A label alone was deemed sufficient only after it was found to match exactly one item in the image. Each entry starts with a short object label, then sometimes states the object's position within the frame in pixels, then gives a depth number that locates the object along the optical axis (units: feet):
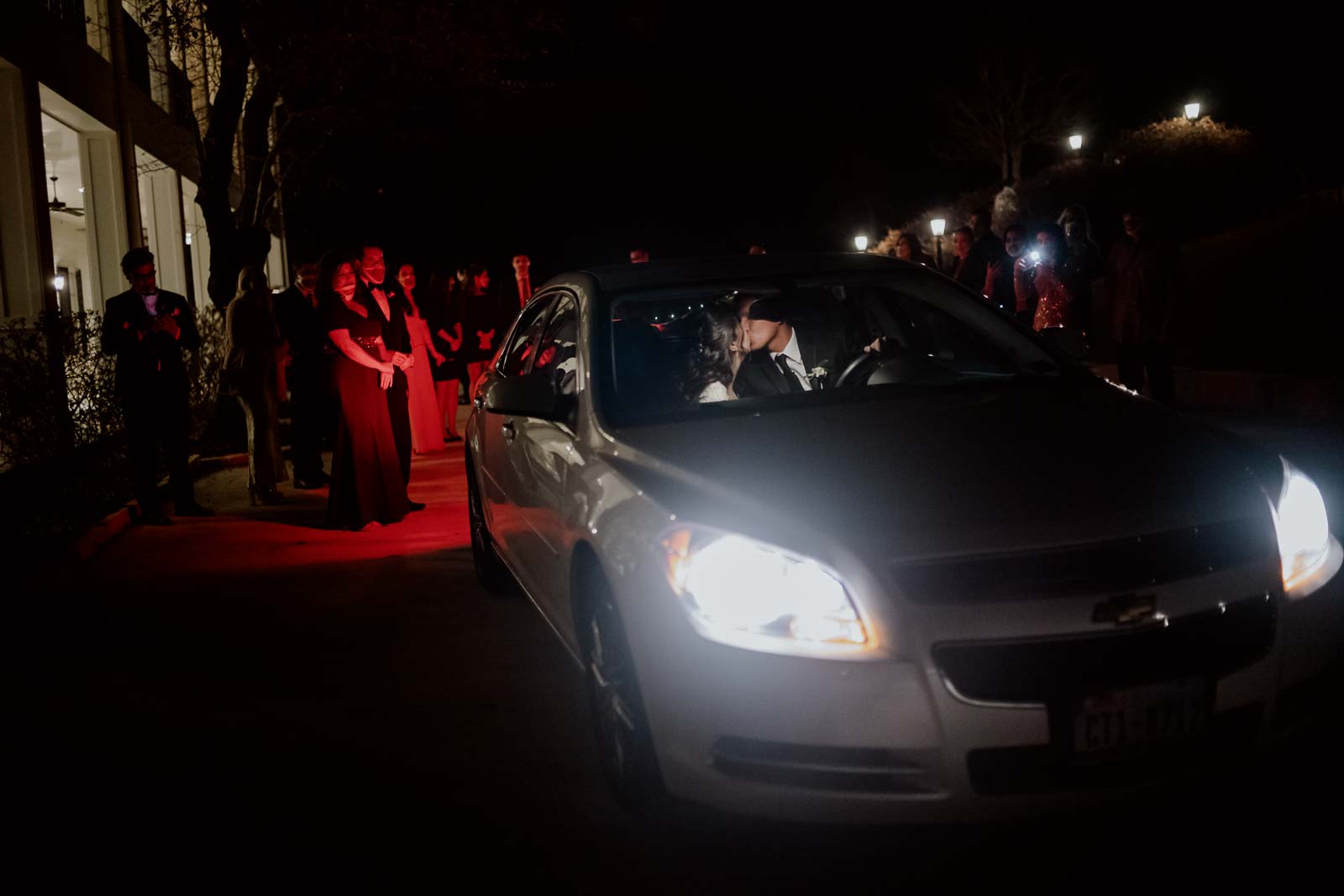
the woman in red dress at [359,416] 32.53
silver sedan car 11.57
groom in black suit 19.26
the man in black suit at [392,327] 33.76
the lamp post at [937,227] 101.40
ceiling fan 78.46
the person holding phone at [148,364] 35.04
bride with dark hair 19.67
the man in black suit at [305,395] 43.42
